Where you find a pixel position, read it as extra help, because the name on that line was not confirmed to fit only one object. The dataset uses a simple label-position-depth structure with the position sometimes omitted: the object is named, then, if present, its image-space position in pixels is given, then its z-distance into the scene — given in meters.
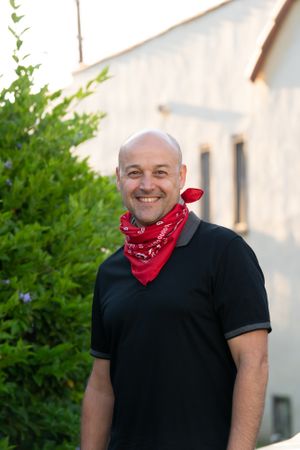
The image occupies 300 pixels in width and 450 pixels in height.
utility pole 25.42
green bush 6.93
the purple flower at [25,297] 6.85
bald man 4.68
